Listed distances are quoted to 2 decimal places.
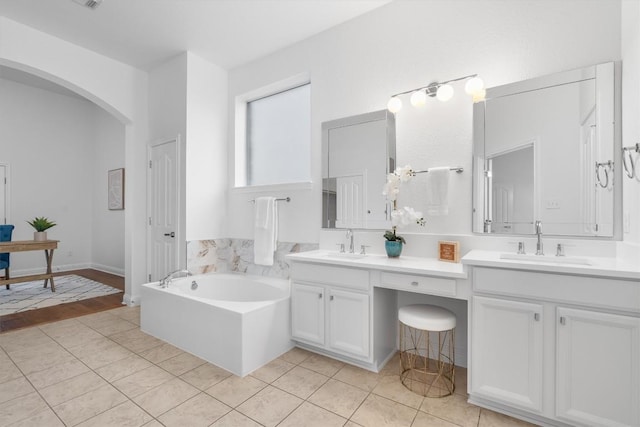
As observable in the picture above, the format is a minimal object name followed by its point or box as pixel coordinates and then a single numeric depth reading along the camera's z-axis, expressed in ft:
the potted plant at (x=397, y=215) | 7.44
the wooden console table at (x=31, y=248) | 12.89
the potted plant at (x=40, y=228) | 14.64
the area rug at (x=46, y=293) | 12.04
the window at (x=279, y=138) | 10.68
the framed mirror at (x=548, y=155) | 5.92
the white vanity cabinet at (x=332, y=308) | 6.97
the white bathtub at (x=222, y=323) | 7.06
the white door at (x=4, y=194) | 16.03
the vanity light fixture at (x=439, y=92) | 6.84
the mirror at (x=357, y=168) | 8.37
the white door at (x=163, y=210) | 11.35
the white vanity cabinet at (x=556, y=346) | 4.47
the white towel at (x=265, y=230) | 10.40
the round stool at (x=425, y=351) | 6.18
